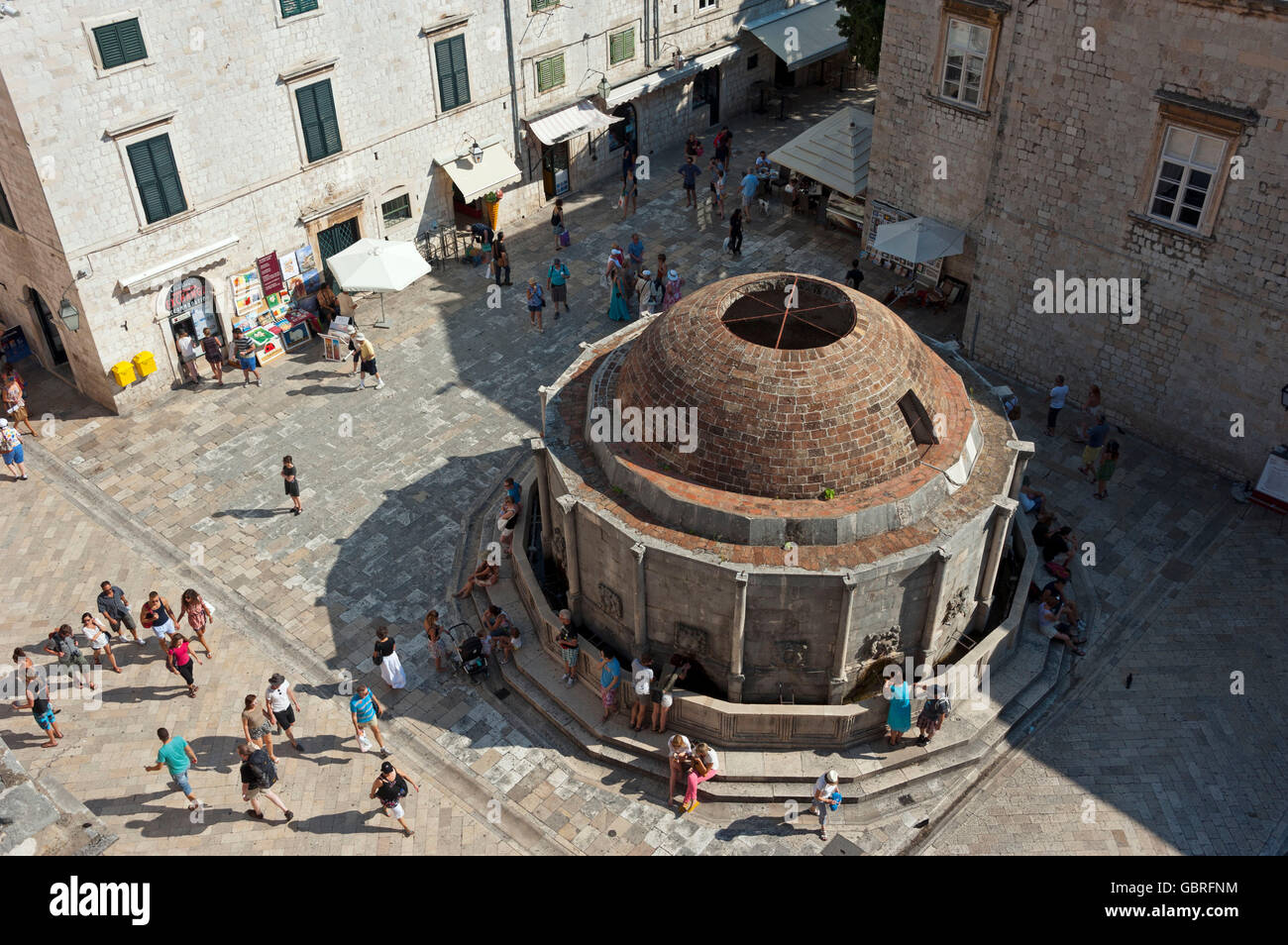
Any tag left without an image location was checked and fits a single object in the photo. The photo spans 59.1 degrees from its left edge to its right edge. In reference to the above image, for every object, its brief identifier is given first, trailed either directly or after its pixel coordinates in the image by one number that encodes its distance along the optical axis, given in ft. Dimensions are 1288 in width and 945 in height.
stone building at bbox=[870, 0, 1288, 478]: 77.30
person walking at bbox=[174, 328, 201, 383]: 97.91
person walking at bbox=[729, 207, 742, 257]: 112.06
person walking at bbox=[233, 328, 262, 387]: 98.53
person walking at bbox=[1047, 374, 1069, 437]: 89.56
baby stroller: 72.59
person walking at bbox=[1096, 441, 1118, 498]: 84.17
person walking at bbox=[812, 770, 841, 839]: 63.82
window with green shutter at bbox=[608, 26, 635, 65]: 125.39
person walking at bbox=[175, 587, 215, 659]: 74.64
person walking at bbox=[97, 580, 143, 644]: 73.72
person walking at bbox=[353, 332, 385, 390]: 96.32
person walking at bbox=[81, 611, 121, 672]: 72.38
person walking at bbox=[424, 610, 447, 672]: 72.95
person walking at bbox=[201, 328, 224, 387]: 97.76
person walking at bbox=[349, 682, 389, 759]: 66.80
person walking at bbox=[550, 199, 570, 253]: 116.37
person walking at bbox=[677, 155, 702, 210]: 121.39
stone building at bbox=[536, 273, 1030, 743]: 63.62
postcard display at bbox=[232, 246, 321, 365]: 100.99
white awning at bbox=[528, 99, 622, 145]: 120.37
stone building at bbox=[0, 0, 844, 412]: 85.61
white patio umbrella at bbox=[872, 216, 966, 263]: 100.58
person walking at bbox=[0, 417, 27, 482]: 88.22
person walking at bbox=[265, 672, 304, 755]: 67.82
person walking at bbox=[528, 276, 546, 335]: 104.06
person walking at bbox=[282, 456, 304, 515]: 83.97
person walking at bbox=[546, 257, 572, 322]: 106.01
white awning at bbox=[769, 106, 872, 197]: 111.14
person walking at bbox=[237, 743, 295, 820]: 63.16
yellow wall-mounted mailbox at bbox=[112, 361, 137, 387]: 94.63
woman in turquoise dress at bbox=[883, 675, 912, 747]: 65.67
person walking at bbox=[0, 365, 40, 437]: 93.66
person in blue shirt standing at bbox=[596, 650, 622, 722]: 68.08
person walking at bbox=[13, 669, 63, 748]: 67.77
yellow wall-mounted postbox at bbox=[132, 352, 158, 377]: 96.07
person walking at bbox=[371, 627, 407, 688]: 70.54
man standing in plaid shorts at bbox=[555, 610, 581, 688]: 70.28
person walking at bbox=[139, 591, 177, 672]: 73.77
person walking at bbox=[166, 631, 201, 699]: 71.05
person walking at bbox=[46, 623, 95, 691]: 72.02
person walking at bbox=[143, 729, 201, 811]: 63.77
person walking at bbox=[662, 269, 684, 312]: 103.91
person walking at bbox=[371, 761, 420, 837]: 62.13
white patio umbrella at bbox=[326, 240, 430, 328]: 100.63
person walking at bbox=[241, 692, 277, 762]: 66.13
